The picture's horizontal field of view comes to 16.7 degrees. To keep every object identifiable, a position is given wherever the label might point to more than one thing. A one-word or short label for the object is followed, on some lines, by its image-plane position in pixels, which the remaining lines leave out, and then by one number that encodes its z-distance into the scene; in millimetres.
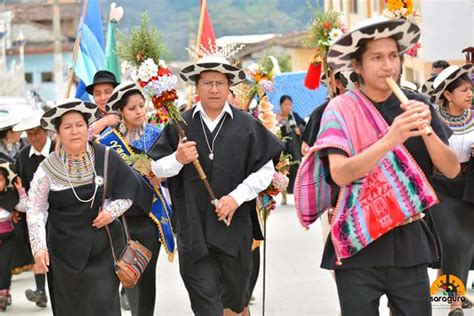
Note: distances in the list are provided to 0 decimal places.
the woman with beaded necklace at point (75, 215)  10559
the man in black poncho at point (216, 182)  10679
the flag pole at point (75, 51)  16327
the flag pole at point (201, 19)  19272
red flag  19272
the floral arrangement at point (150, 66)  10905
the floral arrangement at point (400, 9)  13264
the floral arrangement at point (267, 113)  12268
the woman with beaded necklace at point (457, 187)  12624
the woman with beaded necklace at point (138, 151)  12341
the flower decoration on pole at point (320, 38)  13547
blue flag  17867
